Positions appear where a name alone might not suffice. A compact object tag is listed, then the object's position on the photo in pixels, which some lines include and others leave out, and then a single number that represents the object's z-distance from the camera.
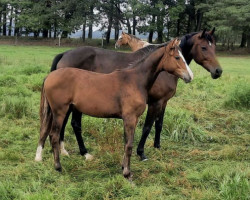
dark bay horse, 5.47
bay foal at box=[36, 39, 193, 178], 4.25
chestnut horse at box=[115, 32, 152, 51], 10.08
